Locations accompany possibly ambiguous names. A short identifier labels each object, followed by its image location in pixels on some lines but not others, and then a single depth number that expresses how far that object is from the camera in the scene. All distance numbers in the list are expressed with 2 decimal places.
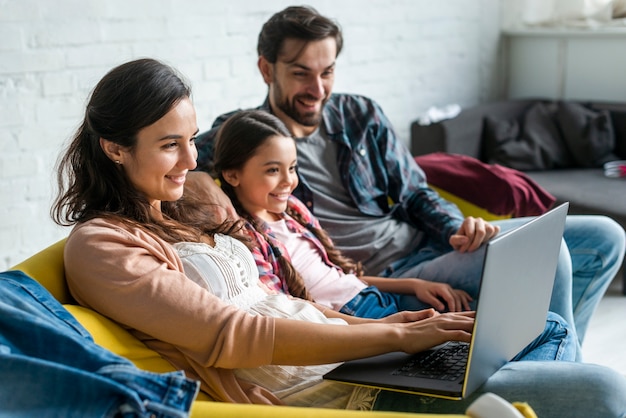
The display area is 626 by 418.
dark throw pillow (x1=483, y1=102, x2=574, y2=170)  4.05
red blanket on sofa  2.84
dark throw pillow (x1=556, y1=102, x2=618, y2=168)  4.00
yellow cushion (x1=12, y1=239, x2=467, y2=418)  1.20
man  2.30
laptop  1.32
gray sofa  3.63
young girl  1.95
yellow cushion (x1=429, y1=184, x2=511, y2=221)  2.84
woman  1.42
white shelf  4.33
